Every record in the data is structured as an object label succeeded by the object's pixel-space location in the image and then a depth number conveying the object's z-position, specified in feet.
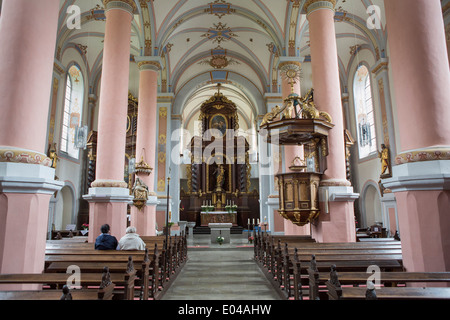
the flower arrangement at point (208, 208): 59.62
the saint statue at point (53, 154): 40.78
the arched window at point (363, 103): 45.88
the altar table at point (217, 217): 59.27
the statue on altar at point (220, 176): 70.44
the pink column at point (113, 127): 20.79
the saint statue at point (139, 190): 30.38
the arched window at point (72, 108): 47.19
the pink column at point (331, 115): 21.94
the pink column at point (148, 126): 32.81
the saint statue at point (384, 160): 39.06
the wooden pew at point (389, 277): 8.71
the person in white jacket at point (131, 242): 16.07
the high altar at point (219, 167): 69.62
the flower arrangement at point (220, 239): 38.77
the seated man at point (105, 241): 16.02
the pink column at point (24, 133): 10.42
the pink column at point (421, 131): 10.62
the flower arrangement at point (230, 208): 60.90
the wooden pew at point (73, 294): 7.04
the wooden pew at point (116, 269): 9.76
